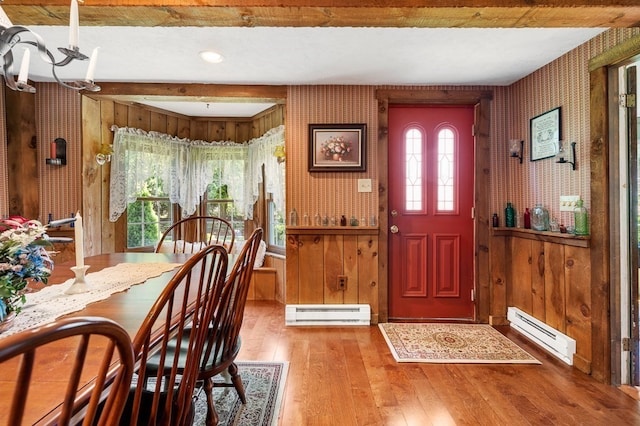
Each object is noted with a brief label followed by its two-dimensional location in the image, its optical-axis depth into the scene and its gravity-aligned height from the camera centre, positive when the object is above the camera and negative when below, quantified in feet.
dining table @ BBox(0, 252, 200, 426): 2.27 -1.09
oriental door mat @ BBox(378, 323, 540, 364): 7.83 -3.47
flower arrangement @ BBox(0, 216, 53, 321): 3.13 -0.45
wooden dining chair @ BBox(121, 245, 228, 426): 2.74 -1.30
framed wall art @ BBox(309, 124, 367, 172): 10.18 +1.93
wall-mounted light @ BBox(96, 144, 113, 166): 10.67 +1.87
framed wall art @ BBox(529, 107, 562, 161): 8.29 +1.92
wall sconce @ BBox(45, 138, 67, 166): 9.86 +1.75
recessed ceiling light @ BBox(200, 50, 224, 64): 8.05 +3.80
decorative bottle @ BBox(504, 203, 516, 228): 9.98 -0.27
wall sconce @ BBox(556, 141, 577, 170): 7.76 +1.23
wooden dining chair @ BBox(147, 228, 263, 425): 4.22 -1.66
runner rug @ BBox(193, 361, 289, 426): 5.65 -3.48
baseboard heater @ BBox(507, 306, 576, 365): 7.70 -3.20
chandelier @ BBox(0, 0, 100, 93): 4.00 +2.06
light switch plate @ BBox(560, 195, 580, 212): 7.71 +0.13
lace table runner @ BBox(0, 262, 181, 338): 3.46 -1.06
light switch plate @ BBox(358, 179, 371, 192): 10.24 +0.74
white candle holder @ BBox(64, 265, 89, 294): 4.44 -0.96
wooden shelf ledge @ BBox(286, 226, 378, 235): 10.11 -0.61
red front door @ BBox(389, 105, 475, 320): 10.47 +0.00
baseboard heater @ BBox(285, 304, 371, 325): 10.02 -3.14
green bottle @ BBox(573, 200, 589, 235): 7.31 -0.28
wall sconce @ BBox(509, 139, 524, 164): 9.82 +1.75
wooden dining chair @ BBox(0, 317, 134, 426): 1.38 -0.76
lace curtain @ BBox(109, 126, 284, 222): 11.57 +1.73
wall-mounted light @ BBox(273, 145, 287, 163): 11.12 +1.93
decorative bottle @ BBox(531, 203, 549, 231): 8.64 -0.27
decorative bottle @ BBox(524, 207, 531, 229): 9.37 -0.31
